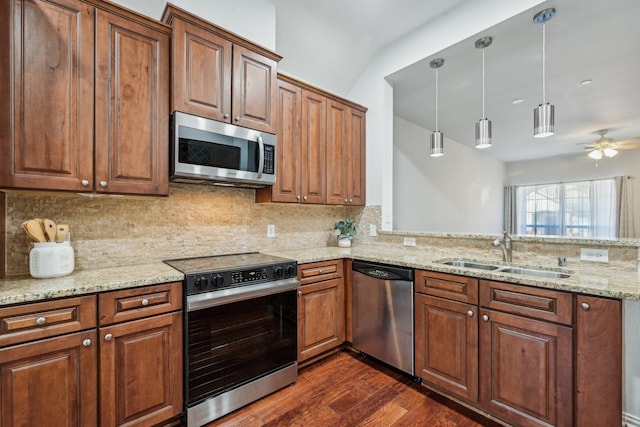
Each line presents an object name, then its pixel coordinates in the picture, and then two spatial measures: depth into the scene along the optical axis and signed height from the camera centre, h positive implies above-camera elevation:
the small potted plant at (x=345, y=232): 3.11 -0.21
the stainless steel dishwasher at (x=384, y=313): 2.16 -0.83
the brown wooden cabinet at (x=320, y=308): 2.28 -0.83
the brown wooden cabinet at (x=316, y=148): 2.52 +0.65
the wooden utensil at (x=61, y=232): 1.58 -0.12
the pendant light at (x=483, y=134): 2.11 +0.61
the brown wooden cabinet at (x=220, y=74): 1.85 +1.00
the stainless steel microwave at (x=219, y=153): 1.85 +0.43
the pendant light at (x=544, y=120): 1.79 +0.61
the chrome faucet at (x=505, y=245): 2.16 -0.24
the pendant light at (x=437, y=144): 2.48 +0.62
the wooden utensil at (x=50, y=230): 1.54 -0.10
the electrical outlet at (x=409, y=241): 2.84 -0.28
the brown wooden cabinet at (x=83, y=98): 1.41 +0.64
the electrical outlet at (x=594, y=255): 1.84 -0.27
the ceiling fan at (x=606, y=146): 4.77 +1.21
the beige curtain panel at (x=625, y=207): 6.16 +0.16
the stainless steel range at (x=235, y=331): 1.67 -0.79
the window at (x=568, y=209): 6.55 +0.14
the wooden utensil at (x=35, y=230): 1.48 -0.10
